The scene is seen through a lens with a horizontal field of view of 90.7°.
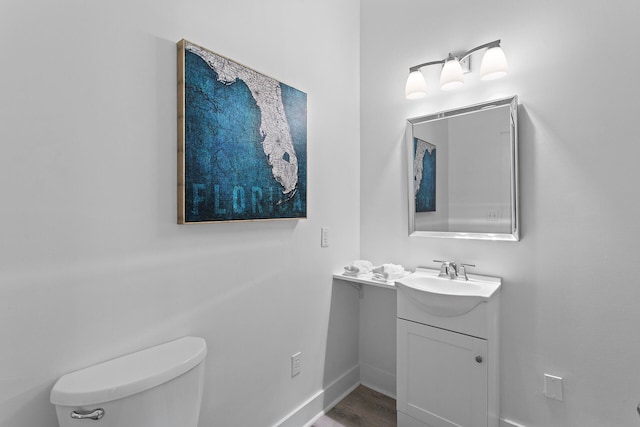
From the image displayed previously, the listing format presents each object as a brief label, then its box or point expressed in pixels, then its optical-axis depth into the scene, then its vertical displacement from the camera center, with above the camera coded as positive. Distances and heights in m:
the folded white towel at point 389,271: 1.88 -0.35
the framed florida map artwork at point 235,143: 1.21 +0.32
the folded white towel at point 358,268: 2.02 -0.35
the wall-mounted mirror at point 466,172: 1.67 +0.24
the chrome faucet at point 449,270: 1.77 -0.32
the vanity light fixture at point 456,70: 1.61 +0.78
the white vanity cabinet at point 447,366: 1.48 -0.76
